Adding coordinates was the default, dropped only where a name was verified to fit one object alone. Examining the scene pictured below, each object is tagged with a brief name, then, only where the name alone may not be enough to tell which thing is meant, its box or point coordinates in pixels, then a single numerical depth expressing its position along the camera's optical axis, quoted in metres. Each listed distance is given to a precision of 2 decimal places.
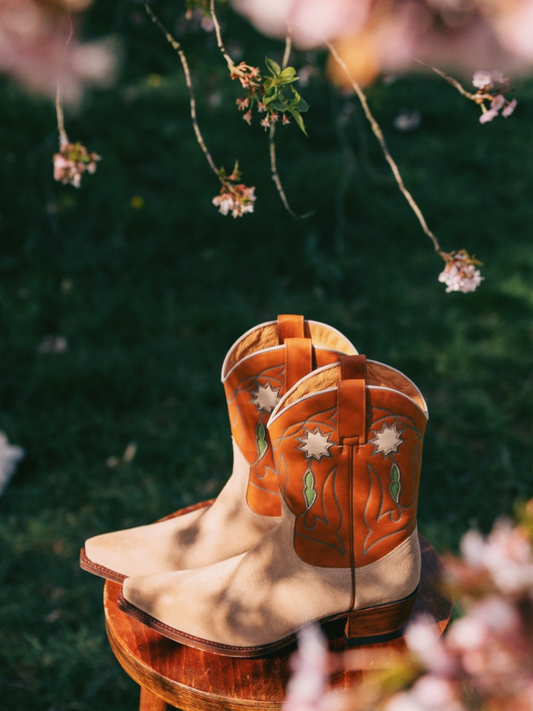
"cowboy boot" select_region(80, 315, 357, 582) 1.24
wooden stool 1.08
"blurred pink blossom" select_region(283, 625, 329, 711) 0.59
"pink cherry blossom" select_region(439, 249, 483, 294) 1.38
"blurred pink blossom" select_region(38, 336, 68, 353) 2.96
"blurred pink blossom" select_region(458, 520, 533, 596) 0.50
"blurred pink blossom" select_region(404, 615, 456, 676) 0.52
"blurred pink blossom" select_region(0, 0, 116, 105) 0.72
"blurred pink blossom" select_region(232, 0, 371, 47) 0.83
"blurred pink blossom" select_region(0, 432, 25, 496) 2.38
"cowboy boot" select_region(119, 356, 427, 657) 1.09
